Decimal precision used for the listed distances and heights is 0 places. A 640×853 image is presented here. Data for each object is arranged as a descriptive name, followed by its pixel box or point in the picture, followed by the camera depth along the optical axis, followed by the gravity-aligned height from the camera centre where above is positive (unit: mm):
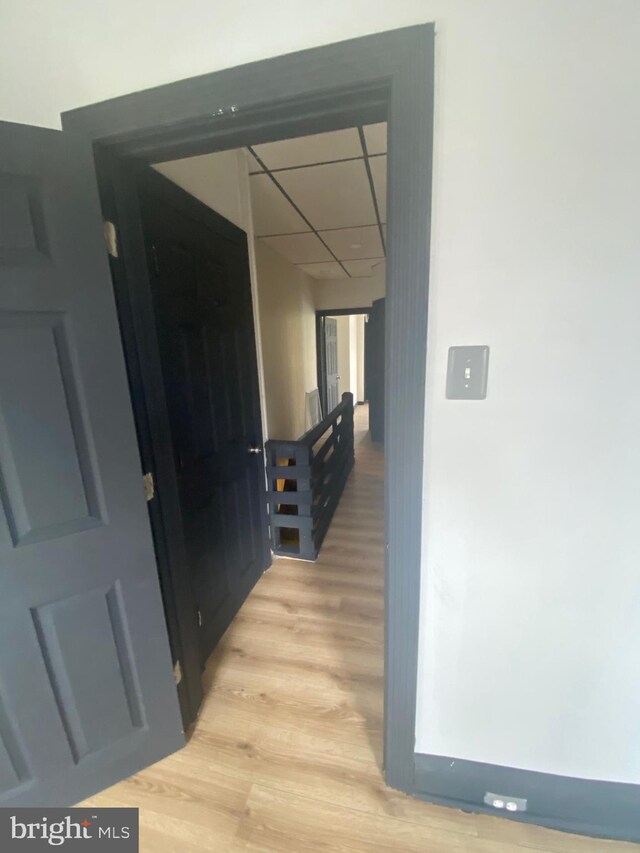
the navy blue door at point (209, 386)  1420 -145
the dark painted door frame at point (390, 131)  803 +608
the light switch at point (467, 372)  878 -66
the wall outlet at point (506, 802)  1116 -1435
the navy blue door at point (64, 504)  919 -409
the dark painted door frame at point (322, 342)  5245 +138
